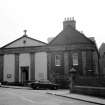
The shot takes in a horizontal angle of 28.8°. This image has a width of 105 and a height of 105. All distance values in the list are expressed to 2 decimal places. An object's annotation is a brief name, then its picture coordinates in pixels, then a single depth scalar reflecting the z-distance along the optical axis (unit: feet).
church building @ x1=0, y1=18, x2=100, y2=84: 116.37
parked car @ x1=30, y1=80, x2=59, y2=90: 100.83
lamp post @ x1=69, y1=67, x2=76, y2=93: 77.35
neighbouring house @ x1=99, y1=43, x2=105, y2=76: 175.44
